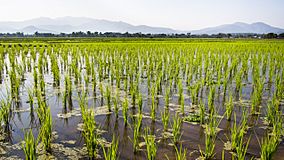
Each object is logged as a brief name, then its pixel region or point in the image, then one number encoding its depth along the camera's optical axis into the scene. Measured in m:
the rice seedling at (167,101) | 5.57
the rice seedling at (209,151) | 3.37
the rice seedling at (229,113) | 4.83
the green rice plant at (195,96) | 6.04
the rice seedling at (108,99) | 5.17
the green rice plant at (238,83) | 7.07
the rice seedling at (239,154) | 2.82
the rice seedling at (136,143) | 3.58
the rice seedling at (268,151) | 2.94
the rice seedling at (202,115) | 4.54
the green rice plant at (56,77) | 7.80
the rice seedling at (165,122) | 4.03
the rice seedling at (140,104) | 4.66
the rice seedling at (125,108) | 4.31
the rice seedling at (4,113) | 4.25
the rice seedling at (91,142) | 3.32
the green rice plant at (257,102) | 5.07
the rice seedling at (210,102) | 5.19
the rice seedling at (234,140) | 3.38
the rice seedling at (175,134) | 3.80
